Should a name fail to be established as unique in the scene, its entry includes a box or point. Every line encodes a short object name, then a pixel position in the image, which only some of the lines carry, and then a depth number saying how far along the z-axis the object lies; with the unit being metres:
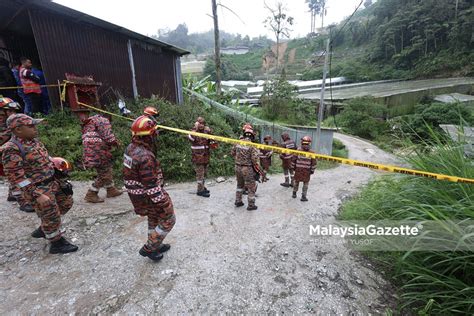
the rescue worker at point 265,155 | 6.53
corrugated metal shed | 6.38
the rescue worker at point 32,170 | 2.80
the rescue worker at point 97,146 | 4.24
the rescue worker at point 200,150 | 5.16
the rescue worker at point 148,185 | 2.73
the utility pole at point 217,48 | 12.31
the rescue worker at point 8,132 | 4.06
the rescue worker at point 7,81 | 7.20
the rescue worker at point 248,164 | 4.55
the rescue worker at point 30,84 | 6.03
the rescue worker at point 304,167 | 5.36
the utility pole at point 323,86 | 8.60
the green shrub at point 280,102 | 16.88
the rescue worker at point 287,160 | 6.46
